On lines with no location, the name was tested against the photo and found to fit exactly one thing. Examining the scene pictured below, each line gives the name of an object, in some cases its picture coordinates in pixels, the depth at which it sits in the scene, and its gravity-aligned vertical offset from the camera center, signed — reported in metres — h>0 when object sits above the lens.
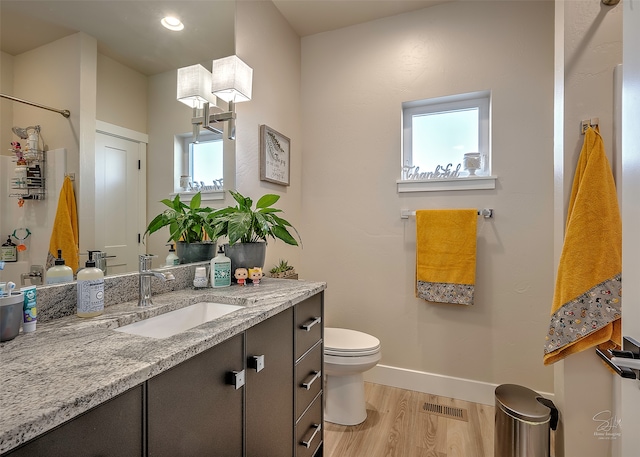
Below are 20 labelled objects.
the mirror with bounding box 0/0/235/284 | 0.93 +0.47
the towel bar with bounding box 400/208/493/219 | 2.04 +0.09
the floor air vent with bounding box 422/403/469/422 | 1.94 -1.19
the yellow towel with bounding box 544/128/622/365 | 1.29 -0.16
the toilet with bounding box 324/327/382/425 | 1.79 -0.88
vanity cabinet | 0.56 -0.45
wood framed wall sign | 2.07 +0.49
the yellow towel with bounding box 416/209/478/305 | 2.04 -0.19
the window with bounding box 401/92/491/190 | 2.16 +0.65
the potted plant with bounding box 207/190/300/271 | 1.51 -0.02
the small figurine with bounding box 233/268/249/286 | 1.52 -0.24
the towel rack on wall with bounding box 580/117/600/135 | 1.37 +0.46
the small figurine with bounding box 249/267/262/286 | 1.53 -0.25
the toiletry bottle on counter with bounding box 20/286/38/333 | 0.81 -0.23
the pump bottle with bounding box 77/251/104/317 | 0.95 -0.21
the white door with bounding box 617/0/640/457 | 0.64 +0.04
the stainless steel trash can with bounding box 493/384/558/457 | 1.40 -0.92
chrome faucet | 1.13 -0.20
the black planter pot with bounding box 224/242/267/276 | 1.59 -0.15
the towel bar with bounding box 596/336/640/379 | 0.61 -0.27
